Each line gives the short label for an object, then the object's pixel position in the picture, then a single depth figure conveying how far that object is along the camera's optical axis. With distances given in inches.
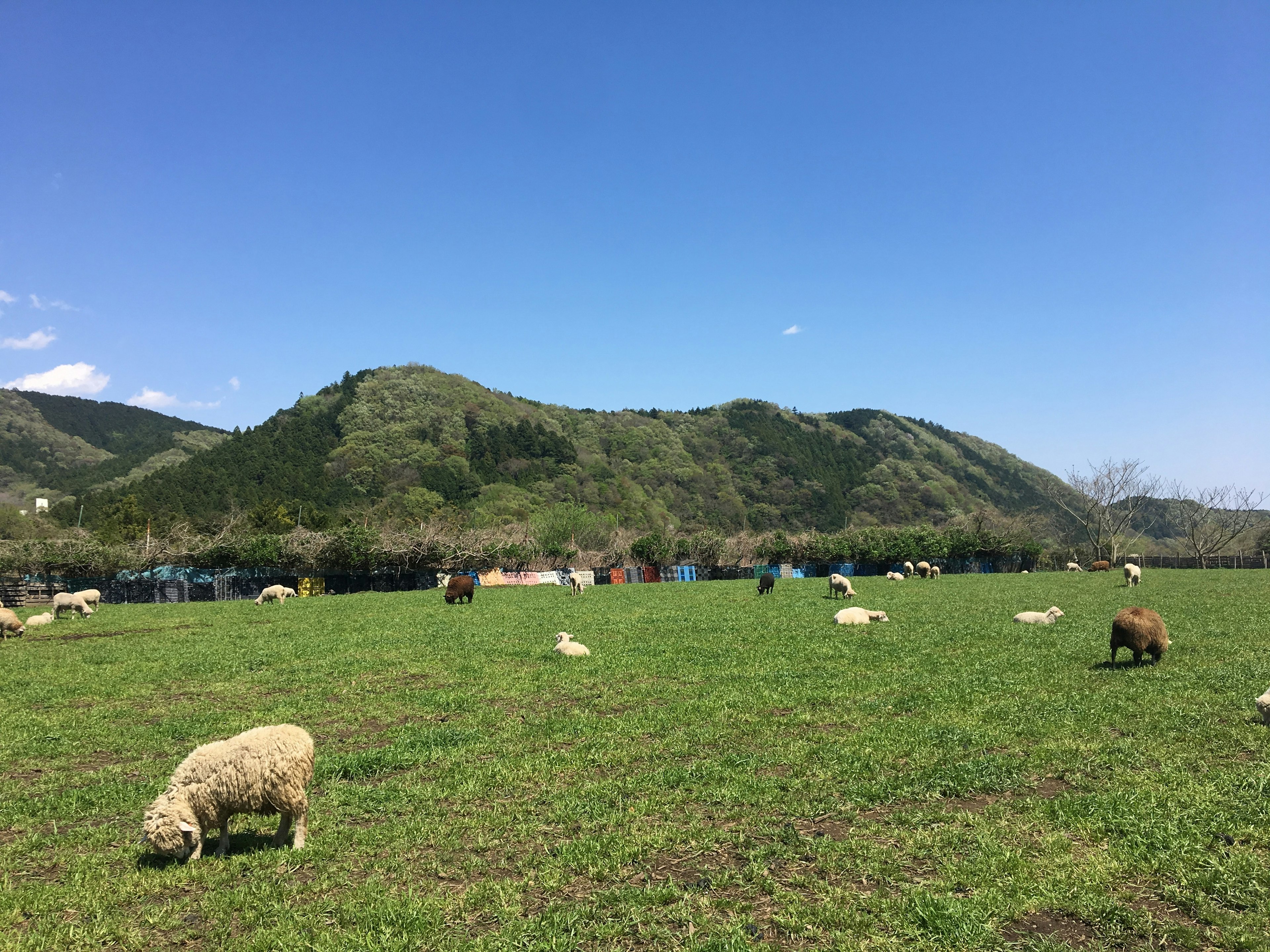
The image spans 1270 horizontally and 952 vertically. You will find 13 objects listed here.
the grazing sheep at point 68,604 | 1027.3
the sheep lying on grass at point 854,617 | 699.4
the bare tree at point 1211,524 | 2804.9
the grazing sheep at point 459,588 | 1159.0
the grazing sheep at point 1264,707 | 307.0
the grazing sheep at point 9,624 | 776.9
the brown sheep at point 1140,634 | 449.4
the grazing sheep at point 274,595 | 1282.0
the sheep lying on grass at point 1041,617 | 689.6
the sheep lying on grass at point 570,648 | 563.2
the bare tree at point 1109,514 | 2906.0
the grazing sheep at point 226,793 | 214.8
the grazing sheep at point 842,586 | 1064.8
